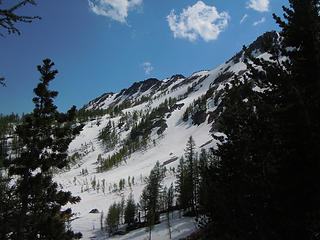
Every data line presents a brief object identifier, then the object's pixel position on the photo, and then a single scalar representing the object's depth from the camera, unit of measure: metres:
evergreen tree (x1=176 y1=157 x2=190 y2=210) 36.30
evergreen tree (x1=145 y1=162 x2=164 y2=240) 38.75
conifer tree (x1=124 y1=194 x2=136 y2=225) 47.39
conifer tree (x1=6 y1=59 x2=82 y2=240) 9.38
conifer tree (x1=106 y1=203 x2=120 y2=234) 45.78
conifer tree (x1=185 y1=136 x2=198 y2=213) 34.50
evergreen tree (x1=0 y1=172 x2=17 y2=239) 9.22
